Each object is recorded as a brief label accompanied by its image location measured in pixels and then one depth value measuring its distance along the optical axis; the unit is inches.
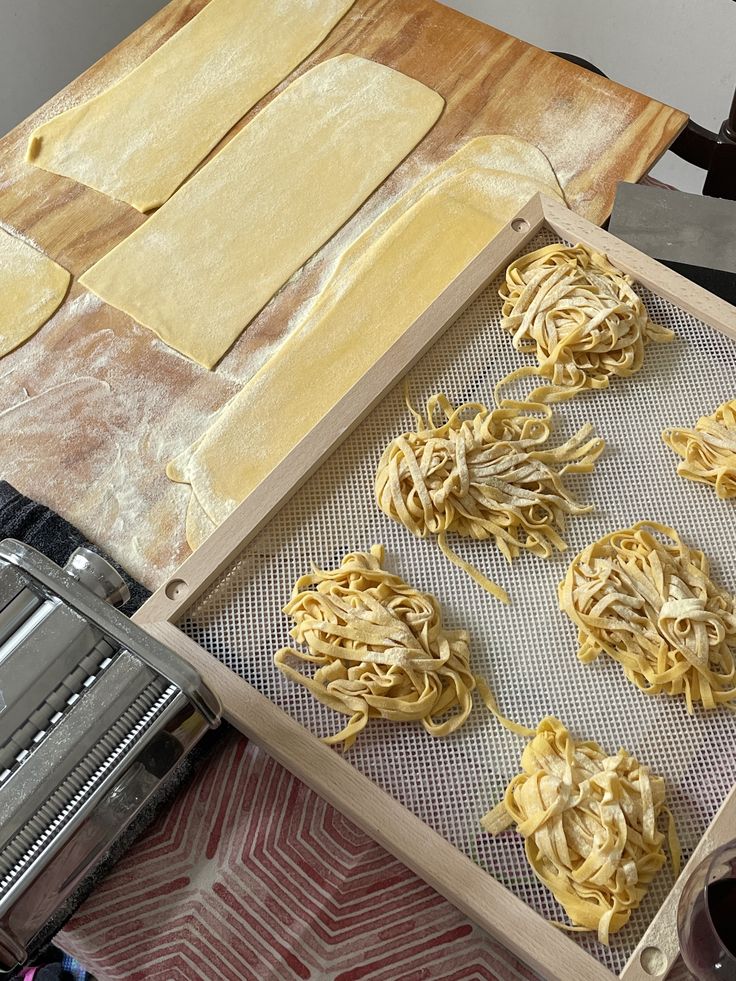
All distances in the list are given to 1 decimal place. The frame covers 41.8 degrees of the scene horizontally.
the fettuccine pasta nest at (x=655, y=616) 36.9
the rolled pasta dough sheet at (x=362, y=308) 47.6
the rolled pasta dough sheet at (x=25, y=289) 51.8
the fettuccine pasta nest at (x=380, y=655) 36.3
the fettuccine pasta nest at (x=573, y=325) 44.3
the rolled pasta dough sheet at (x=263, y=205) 52.7
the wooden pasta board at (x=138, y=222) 47.3
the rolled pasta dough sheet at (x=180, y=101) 57.7
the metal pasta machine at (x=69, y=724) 29.1
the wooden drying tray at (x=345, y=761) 32.4
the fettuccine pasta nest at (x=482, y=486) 40.4
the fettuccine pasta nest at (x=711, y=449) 41.4
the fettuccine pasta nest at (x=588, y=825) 32.5
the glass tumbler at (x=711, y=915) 27.5
